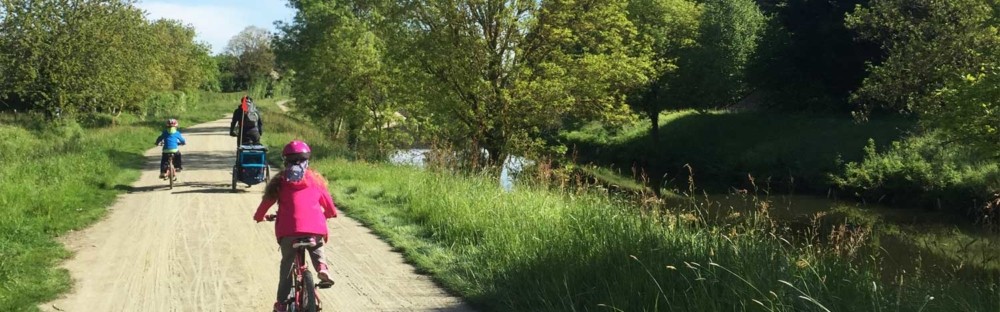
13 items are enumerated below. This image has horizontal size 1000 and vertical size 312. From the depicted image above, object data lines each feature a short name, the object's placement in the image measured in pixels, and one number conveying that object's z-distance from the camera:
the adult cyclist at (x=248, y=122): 13.59
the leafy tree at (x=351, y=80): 24.45
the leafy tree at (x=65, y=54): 26.95
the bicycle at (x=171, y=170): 13.75
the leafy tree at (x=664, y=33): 34.66
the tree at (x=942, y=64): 11.77
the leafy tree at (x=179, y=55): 50.75
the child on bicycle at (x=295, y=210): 5.37
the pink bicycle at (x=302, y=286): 5.17
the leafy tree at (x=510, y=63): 18.05
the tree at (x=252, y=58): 85.94
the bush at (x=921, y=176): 21.64
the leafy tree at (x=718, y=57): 34.81
